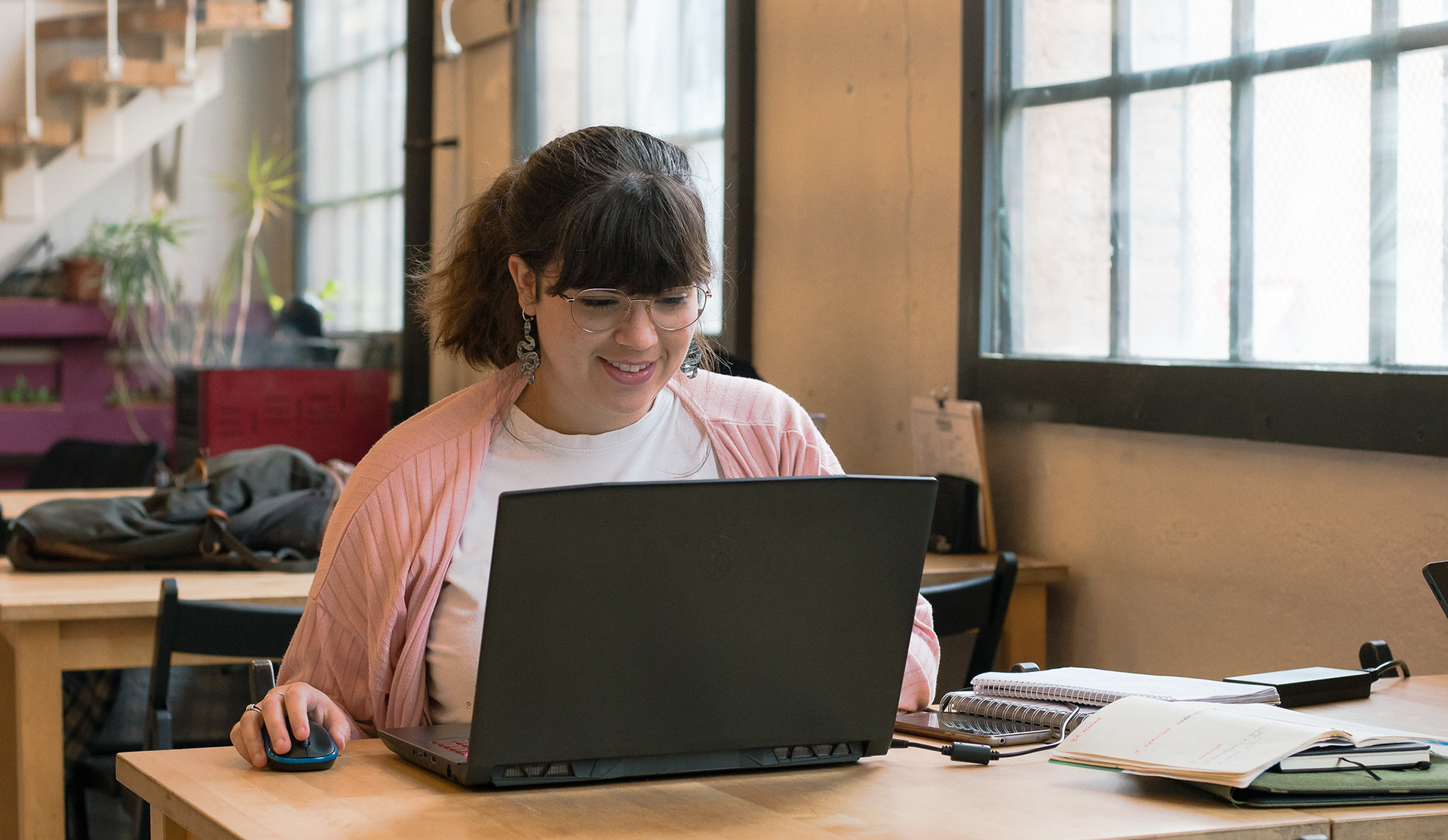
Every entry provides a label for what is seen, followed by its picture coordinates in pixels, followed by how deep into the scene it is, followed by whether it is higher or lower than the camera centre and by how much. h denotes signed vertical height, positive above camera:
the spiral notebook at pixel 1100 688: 1.56 -0.29
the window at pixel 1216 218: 2.05 +0.30
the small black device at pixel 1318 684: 1.68 -0.30
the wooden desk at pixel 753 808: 1.16 -0.32
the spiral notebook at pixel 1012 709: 1.53 -0.31
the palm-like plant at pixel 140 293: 7.14 +0.52
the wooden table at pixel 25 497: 3.37 -0.22
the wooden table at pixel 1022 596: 2.68 -0.33
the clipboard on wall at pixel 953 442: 2.81 -0.06
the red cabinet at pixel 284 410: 5.01 -0.02
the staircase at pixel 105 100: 6.98 +1.48
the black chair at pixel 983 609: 2.40 -0.32
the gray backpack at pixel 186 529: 2.73 -0.23
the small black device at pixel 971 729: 1.48 -0.32
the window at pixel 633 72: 3.95 +0.97
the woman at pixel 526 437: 1.62 -0.03
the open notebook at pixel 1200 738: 1.23 -0.27
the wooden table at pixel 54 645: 2.38 -0.38
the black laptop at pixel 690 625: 1.17 -0.17
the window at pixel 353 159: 6.68 +1.16
